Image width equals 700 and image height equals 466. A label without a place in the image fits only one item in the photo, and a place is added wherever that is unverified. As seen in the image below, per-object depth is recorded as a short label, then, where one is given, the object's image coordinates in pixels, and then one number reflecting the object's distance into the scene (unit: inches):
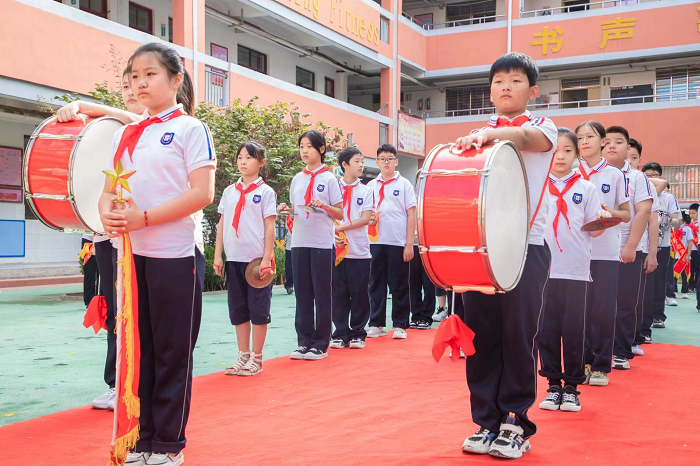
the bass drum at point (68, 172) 134.6
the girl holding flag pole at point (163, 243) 110.7
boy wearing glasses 285.0
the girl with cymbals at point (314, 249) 227.0
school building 546.0
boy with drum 120.9
